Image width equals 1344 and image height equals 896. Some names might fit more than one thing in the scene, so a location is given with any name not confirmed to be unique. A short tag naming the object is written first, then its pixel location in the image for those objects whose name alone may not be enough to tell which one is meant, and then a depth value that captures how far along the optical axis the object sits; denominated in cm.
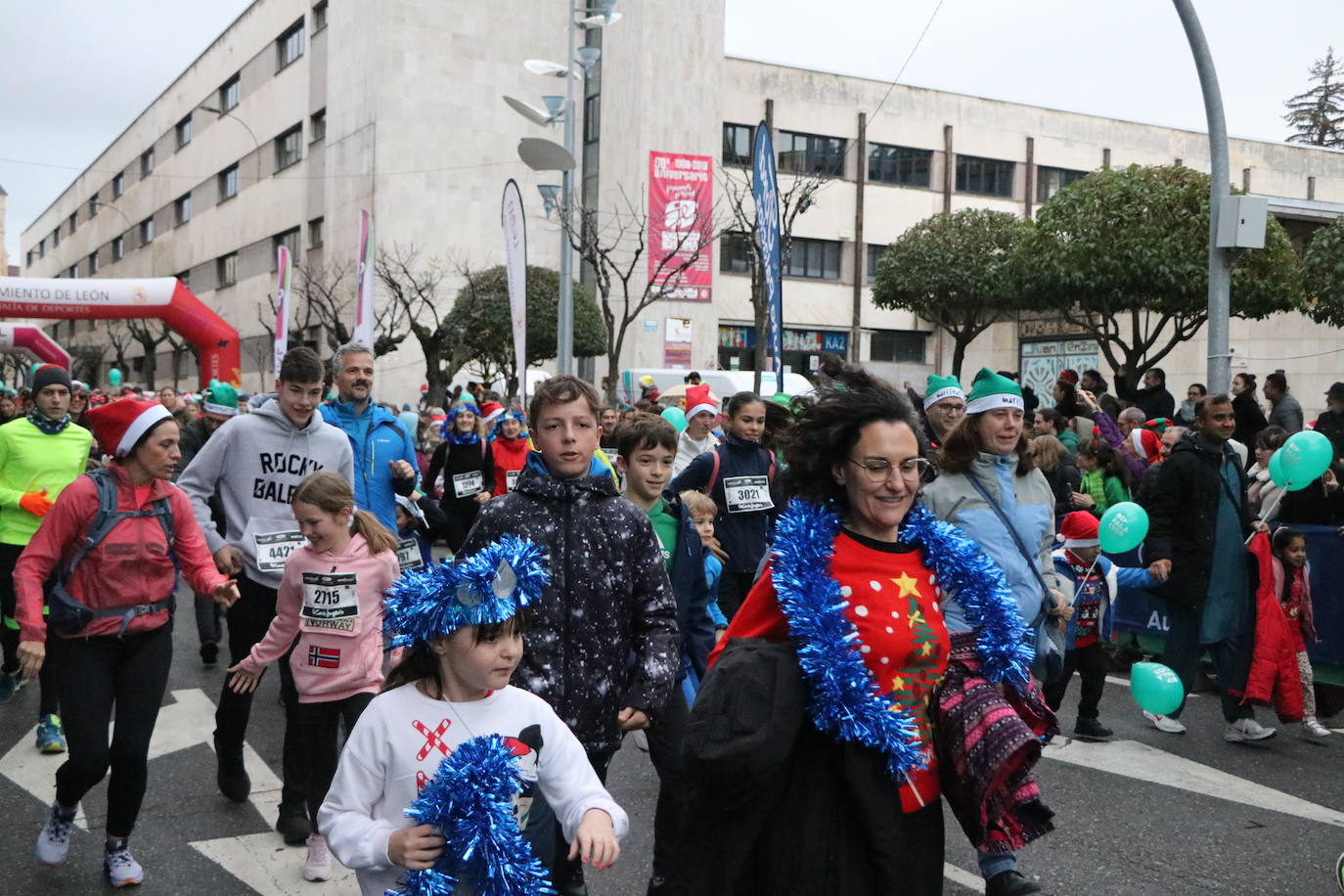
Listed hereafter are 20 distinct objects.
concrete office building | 3797
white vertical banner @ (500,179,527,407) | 1255
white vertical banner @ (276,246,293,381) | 2020
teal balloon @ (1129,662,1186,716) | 641
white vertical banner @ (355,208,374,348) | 1495
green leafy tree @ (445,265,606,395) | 3164
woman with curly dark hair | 250
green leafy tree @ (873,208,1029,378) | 3397
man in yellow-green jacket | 670
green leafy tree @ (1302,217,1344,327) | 1917
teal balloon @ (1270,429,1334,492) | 677
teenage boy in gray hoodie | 550
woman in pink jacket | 446
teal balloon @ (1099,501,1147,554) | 653
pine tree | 6556
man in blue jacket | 661
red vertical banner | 3681
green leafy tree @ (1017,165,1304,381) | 2159
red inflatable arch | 2831
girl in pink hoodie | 475
